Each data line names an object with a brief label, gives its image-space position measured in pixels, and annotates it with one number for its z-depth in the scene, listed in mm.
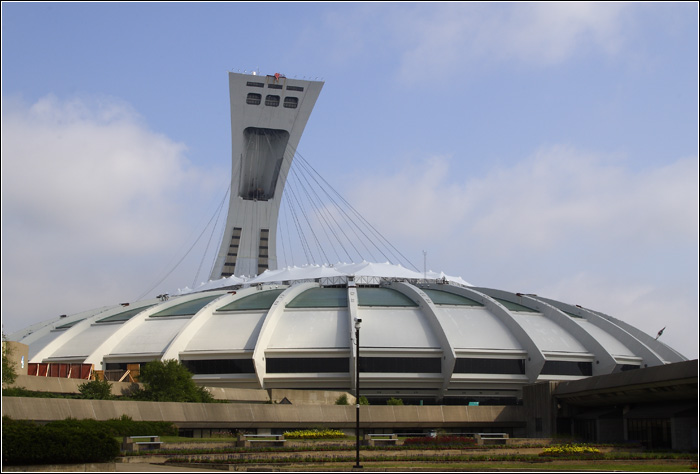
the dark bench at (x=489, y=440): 31656
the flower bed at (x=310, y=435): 32406
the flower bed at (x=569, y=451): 27625
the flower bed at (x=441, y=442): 30172
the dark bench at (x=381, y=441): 30605
